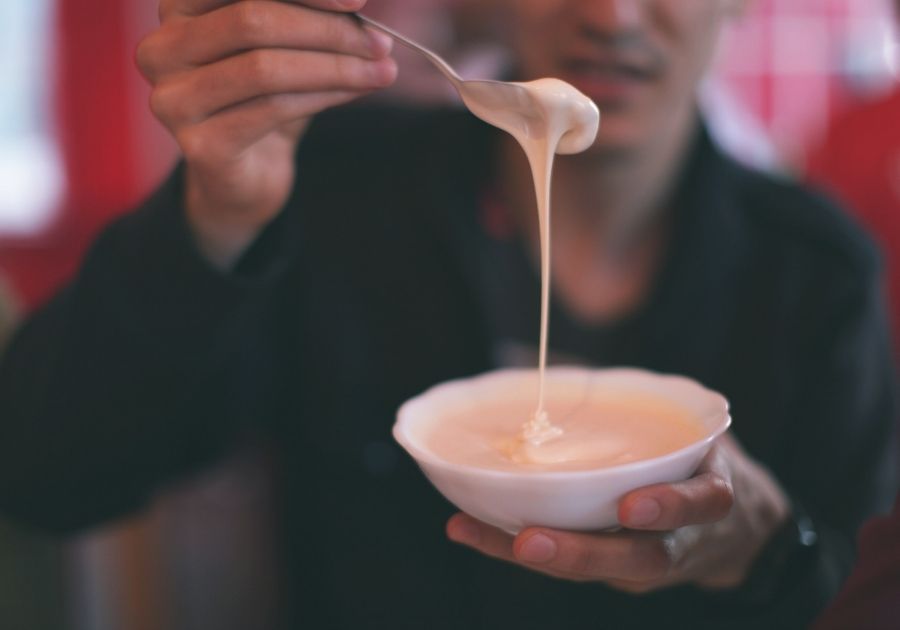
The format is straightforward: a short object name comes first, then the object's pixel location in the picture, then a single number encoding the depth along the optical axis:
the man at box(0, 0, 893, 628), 1.05
